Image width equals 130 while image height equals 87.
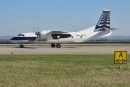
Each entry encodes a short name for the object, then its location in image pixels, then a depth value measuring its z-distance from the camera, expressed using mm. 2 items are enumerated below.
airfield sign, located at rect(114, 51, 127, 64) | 20531
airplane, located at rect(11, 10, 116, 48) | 67125
